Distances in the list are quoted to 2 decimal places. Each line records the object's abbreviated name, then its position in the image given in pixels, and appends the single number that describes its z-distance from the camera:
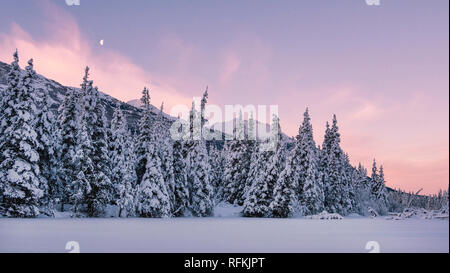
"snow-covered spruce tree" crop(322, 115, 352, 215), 60.44
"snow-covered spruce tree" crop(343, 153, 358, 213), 63.66
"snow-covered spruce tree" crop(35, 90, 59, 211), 39.41
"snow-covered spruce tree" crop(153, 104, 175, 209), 48.00
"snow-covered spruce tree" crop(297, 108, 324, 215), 55.15
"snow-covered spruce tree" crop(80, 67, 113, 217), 43.25
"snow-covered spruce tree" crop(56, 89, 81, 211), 43.69
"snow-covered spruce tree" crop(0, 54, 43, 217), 35.69
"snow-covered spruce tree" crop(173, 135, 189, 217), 50.16
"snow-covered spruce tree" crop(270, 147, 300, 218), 51.00
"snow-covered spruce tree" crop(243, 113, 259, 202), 61.21
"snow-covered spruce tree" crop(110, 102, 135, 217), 43.06
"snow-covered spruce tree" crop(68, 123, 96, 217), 41.72
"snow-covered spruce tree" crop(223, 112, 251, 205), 66.25
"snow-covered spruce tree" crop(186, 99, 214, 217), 51.31
